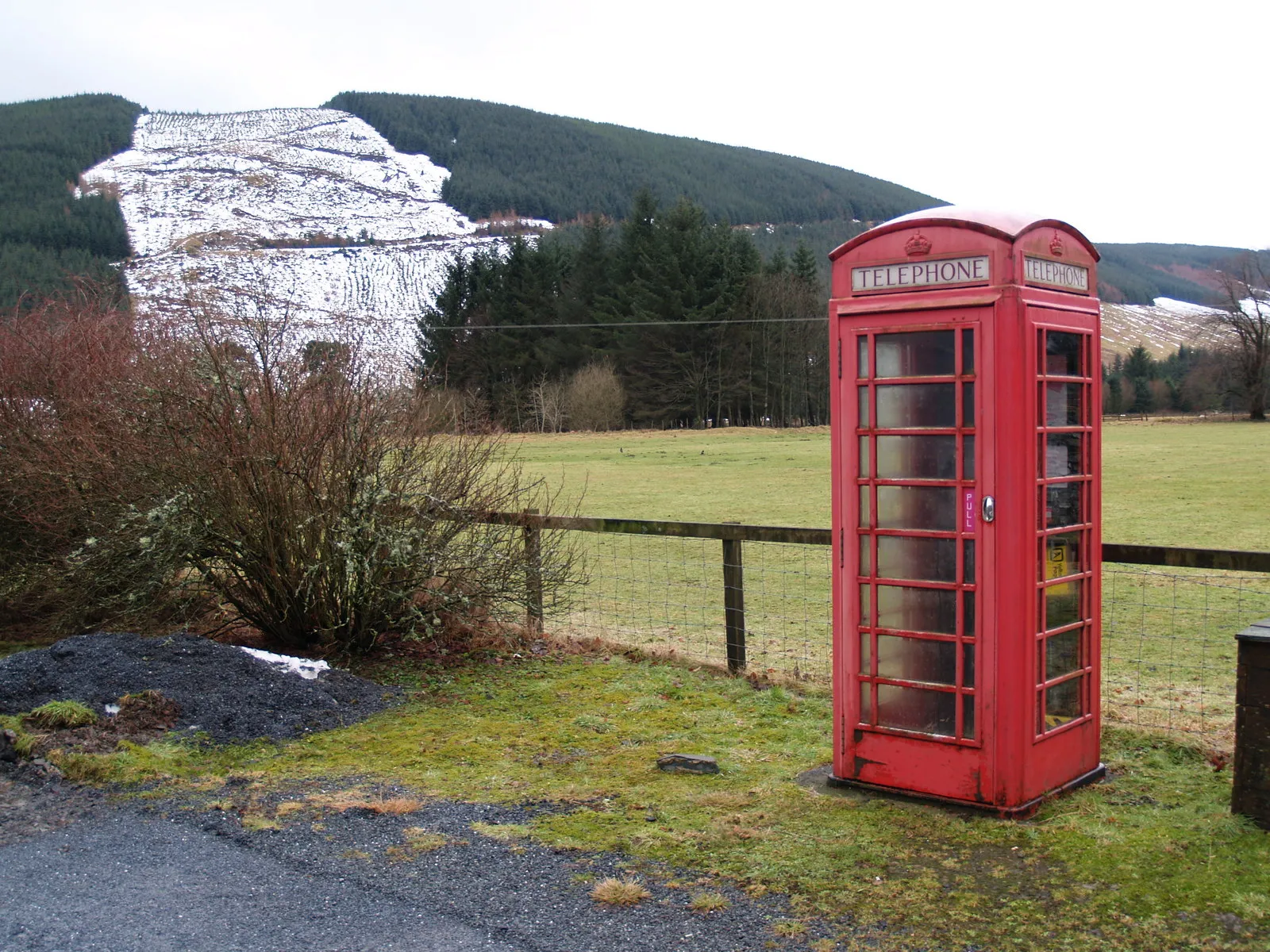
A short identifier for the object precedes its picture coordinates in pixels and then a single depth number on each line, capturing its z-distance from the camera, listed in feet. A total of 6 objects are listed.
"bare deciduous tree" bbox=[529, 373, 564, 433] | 190.39
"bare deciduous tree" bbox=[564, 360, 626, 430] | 195.42
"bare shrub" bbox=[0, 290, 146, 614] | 26.45
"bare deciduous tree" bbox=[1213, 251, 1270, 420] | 282.56
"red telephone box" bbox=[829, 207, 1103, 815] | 14.84
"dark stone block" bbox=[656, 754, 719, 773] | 17.63
